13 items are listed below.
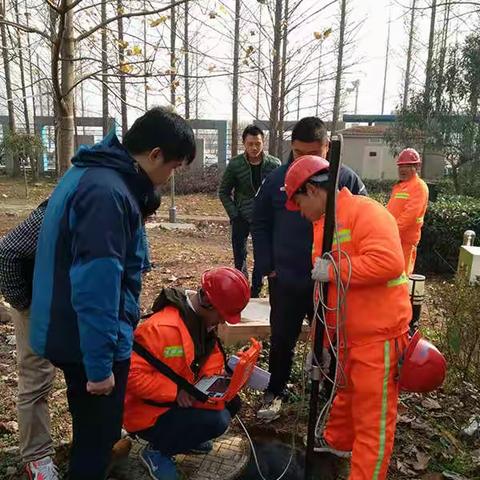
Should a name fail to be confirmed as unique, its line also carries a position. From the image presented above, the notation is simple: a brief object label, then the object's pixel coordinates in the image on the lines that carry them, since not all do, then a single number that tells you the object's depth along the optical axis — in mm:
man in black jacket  3020
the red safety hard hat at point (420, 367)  2207
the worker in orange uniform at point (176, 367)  2354
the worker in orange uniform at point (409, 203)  5426
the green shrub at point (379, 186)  19422
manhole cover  2617
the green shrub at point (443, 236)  8039
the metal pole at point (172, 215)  11898
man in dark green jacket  5219
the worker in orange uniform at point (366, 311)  2168
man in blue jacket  1652
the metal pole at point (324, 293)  2090
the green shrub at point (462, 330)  3283
